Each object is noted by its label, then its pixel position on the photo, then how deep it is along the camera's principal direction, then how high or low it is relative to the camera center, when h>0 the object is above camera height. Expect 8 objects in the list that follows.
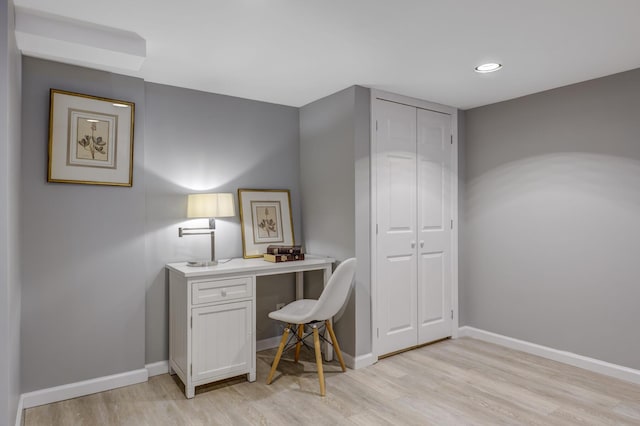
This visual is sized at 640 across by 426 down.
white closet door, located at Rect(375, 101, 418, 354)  3.44 -0.08
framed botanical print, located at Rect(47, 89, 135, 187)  2.72 +0.56
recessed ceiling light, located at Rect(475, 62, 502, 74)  2.85 +1.09
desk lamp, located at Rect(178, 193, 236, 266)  3.09 +0.08
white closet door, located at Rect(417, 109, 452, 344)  3.74 -0.08
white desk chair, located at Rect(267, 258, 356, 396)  2.81 -0.67
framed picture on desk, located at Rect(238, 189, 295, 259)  3.59 -0.01
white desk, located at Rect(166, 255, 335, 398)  2.75 -0.75
